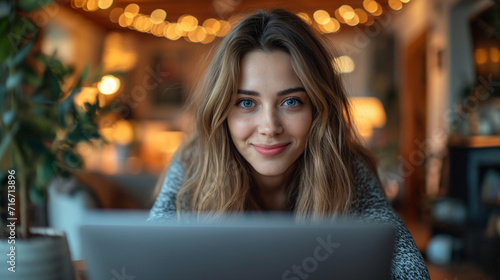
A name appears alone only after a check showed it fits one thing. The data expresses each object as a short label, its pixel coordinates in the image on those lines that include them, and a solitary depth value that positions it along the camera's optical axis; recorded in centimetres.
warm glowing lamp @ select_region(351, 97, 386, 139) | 727
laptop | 64
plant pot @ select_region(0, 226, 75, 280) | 87
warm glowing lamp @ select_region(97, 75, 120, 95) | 582
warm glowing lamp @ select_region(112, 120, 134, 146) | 849
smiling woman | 128
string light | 644
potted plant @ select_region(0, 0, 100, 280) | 90
